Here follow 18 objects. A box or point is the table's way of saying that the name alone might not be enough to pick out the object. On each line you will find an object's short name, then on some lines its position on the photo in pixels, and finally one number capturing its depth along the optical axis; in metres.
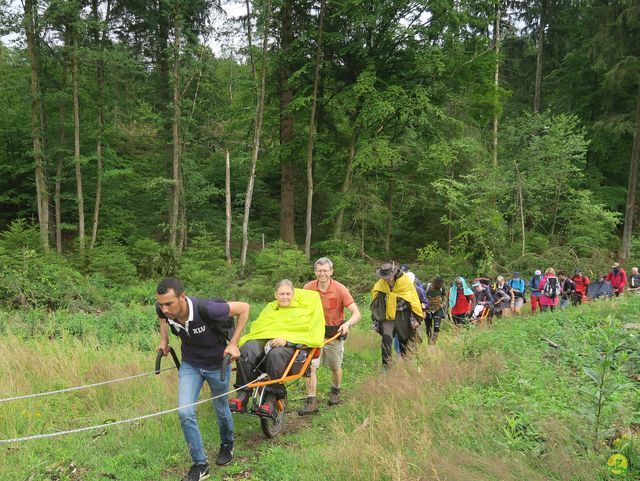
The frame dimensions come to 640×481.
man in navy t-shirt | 4.11
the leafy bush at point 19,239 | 17.52
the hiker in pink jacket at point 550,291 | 13.74
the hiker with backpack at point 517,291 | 14.05
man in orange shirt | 6.15
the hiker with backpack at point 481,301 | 11.43
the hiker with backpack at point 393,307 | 6.84
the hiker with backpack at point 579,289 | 14.87
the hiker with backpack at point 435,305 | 9.35
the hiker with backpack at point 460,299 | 10.46
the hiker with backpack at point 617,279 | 15.15
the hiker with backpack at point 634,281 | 15.08
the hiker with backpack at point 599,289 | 14.99
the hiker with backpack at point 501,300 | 13.06
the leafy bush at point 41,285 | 12.73
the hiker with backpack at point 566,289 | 14.48
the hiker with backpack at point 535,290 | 14.48
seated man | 4.85
